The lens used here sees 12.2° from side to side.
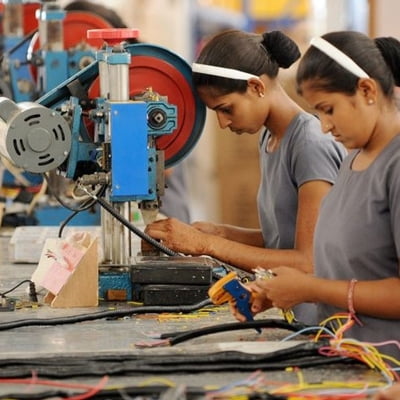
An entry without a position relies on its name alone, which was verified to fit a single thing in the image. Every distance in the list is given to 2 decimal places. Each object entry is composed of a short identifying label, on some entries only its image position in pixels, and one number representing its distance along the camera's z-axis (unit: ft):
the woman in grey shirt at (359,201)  14.21
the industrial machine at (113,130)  17.48
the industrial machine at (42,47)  26.31
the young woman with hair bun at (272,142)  18.94
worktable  13.07
